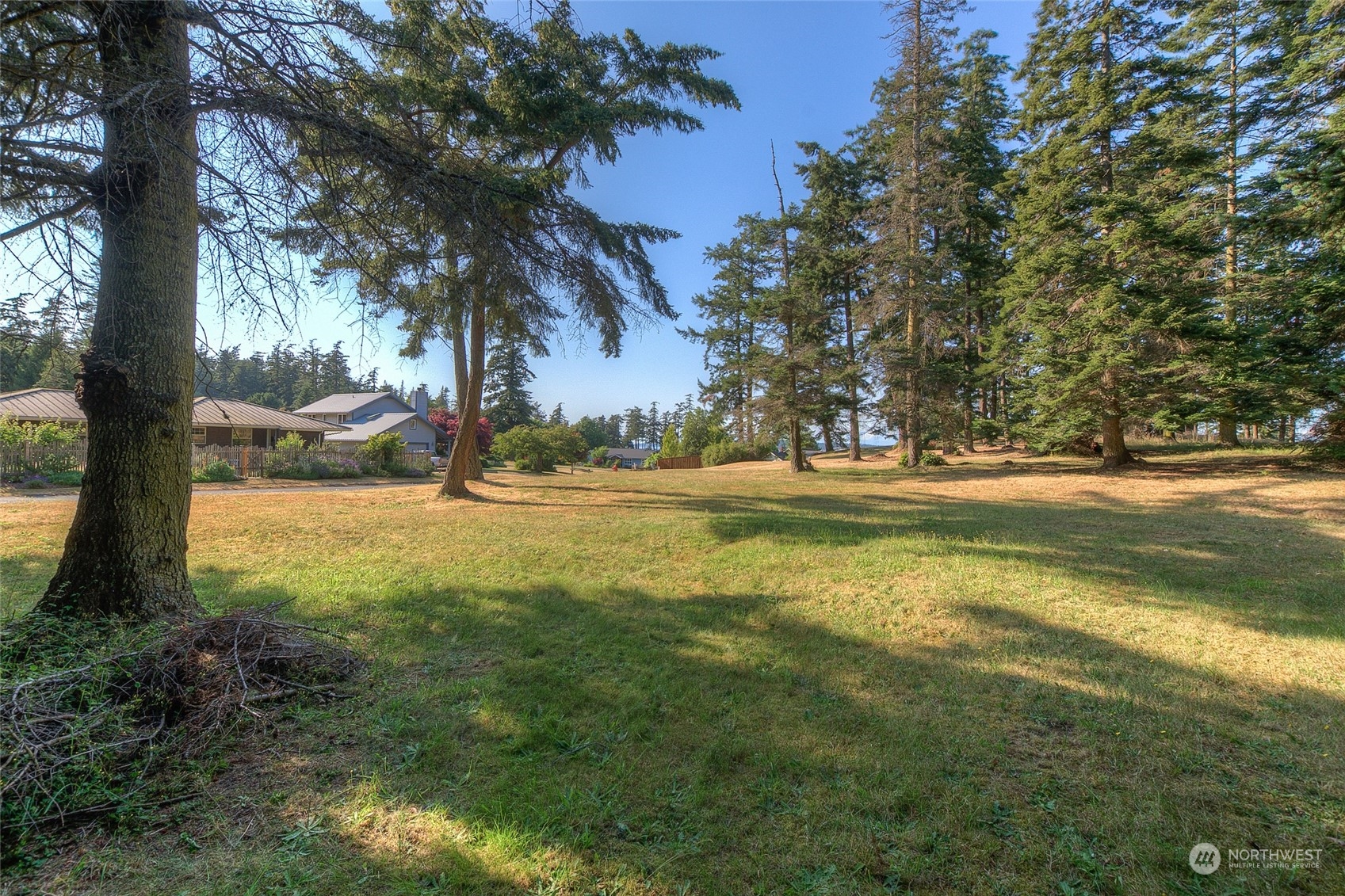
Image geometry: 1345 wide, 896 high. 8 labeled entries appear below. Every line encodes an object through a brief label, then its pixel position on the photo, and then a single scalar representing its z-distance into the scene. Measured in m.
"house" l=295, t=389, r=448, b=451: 36.34
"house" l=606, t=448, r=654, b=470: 65.62
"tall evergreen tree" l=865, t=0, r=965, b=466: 18.81
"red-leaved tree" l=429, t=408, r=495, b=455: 36.72
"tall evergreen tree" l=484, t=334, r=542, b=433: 45.28
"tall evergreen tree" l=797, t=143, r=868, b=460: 22.69
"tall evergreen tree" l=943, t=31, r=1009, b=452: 21.11
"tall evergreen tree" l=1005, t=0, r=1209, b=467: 12.41
